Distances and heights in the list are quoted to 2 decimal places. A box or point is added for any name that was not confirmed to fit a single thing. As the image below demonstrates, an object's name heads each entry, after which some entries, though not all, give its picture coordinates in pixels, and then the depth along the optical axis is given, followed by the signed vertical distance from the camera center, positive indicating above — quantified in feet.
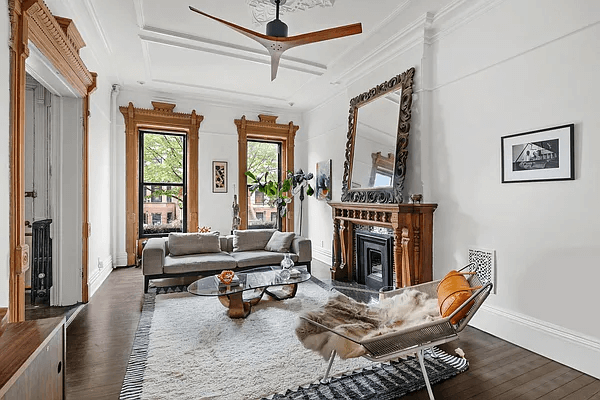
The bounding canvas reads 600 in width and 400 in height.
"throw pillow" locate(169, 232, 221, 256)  15.39 -2.03
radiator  11.80 -2.15
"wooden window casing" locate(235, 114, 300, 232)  22.04 +4.08
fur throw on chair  6.49 -2.62
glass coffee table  10.68 -2.86
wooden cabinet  3.89 -2.05
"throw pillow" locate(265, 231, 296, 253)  16.69 -2.17
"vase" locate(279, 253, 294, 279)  12.54 -2.51
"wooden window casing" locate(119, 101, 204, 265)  19.33 +3.18
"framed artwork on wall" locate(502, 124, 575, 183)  8.07 +1.12
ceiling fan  8.76 +4.37
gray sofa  13.87 -2.49
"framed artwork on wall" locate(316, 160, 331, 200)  20.22 +1.19
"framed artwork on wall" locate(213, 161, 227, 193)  21.38 +1.50
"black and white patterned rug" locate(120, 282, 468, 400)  6.82 -3.97
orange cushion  6.79 -2.05
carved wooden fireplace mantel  11.85 -1.41
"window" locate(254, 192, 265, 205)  22.98 +0.12
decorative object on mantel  11.82 +0.04
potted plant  21.97 +0.77
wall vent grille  9.87 -1.93
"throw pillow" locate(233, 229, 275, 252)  16.85 -2.04
